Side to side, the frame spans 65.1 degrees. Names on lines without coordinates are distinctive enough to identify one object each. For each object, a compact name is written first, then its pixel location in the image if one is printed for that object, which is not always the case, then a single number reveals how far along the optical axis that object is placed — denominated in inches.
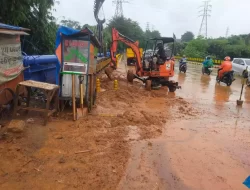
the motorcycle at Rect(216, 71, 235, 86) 454.3
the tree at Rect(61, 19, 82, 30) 1467.3
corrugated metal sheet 165.1
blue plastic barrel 233.9
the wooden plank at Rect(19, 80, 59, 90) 169.4
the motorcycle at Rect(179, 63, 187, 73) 658.8
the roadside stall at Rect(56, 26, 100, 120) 195.6
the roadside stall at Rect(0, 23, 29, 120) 172.7
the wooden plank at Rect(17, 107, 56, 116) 170.7
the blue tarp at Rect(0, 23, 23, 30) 167.1
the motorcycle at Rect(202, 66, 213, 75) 617.1
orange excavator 379.1
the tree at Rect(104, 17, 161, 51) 1586.1
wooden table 169.3
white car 609.9
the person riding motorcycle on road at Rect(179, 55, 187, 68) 665.7
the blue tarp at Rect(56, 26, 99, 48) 190.1
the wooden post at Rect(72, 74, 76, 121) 185.2
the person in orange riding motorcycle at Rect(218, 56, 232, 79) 455.5
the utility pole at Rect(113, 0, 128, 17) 1769.0
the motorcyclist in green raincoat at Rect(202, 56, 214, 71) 617.9
